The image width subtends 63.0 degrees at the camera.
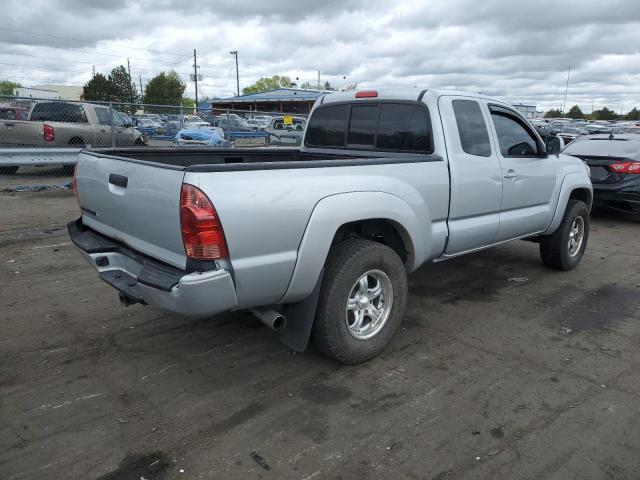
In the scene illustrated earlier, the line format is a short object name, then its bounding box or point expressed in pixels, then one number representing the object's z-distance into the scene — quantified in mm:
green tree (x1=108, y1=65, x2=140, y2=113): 67575
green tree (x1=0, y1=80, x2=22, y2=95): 117894
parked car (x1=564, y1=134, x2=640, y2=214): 8977
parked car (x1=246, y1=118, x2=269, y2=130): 24062
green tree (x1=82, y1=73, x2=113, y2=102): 65500
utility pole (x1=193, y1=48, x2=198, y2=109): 68875
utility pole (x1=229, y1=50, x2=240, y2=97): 86362
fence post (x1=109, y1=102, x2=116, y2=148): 12727
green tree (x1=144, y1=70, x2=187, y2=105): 74312
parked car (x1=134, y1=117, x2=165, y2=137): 16766
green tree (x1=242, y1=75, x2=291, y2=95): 122569
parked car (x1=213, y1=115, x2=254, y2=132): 15916
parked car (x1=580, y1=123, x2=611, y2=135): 31781
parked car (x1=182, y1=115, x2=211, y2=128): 17102
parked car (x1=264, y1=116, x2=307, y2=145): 19203
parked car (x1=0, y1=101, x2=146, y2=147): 12633
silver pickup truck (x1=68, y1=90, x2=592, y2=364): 2885
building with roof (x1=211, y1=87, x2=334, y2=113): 61288
